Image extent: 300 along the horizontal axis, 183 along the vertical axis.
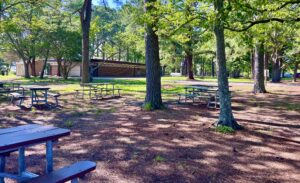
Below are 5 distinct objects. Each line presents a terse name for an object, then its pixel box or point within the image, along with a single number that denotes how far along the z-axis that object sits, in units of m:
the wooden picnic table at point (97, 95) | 10.60
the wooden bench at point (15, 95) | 8.29
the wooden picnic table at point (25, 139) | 2.03
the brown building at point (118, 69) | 34.62
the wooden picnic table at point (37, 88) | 7.78
